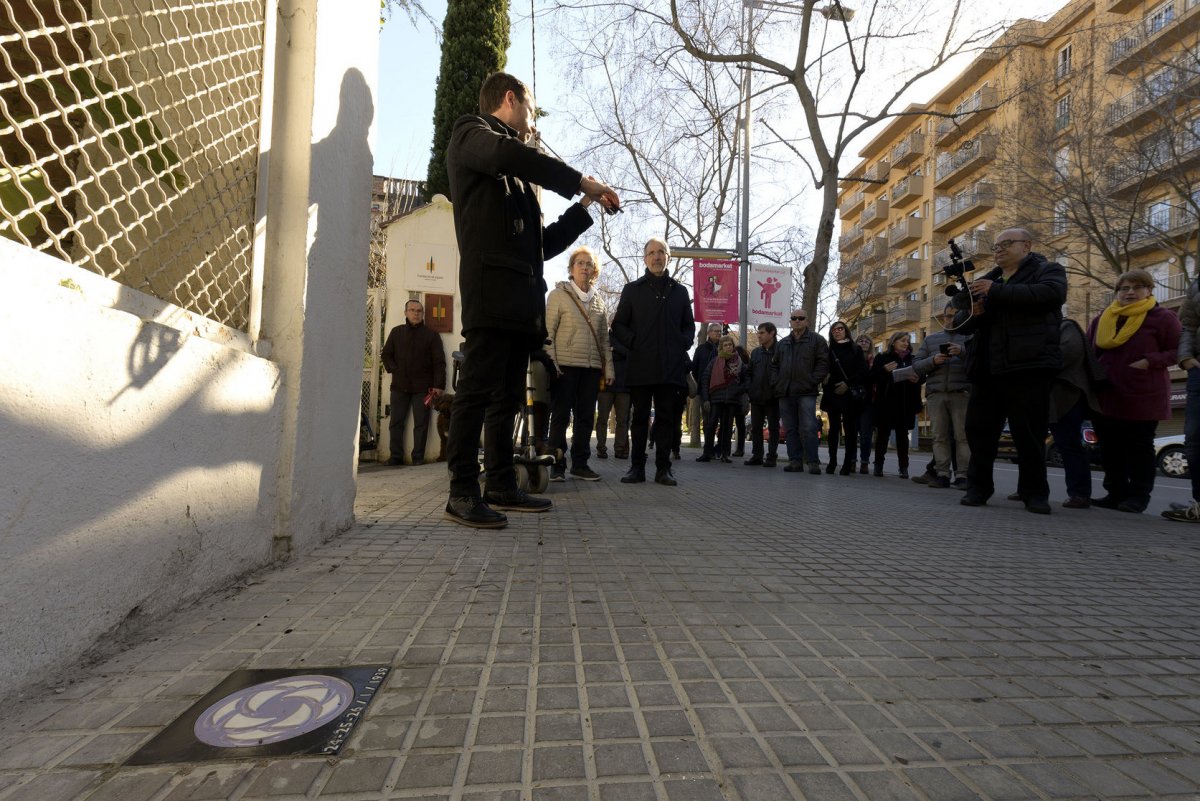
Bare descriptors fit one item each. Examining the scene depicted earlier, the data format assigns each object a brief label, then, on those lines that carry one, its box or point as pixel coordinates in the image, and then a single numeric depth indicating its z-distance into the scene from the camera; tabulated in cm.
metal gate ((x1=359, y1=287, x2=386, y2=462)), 831
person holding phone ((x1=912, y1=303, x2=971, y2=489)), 712
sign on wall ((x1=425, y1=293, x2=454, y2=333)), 835
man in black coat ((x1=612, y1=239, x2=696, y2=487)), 581
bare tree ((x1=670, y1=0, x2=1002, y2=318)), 1246
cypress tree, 1192
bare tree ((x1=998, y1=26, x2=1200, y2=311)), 1537
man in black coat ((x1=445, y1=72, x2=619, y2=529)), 315
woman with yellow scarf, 537
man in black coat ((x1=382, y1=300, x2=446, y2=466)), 756
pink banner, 1559
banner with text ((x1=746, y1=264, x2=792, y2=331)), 1554
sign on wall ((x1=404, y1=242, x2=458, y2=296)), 833
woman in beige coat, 601
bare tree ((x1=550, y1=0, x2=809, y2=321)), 2005
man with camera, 470
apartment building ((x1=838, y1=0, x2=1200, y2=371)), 1529
